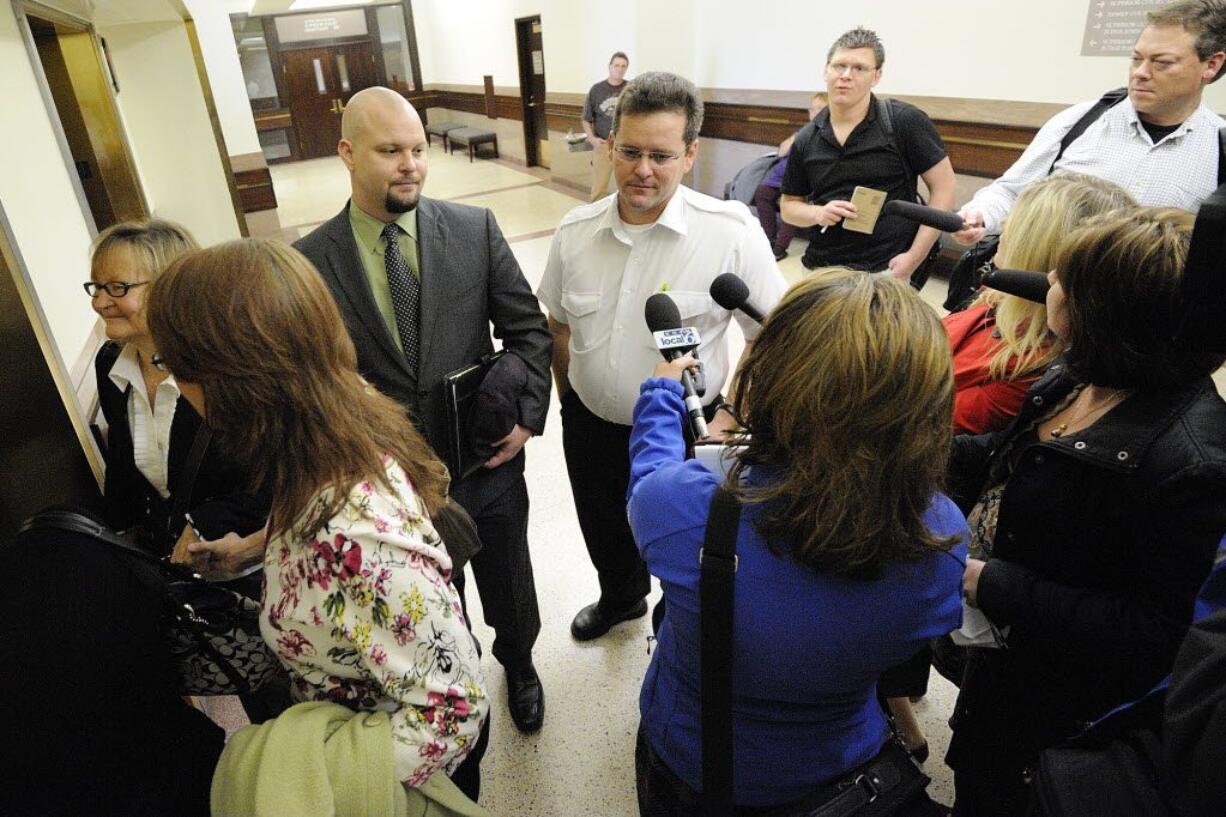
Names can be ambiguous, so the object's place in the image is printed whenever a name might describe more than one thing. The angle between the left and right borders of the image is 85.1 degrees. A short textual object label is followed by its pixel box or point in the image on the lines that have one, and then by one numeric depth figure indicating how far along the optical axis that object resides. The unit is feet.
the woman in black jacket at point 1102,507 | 2.85
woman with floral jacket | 2.76
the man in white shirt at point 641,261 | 4.99
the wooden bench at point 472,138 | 36.94
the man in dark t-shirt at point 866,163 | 7.70
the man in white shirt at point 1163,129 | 6.59
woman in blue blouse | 2.51
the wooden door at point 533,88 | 31.01
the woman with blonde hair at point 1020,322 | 4.19
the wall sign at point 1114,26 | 12.22
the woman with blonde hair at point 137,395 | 4.72
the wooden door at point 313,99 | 42.73
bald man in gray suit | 4.93
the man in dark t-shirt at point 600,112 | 21.57
